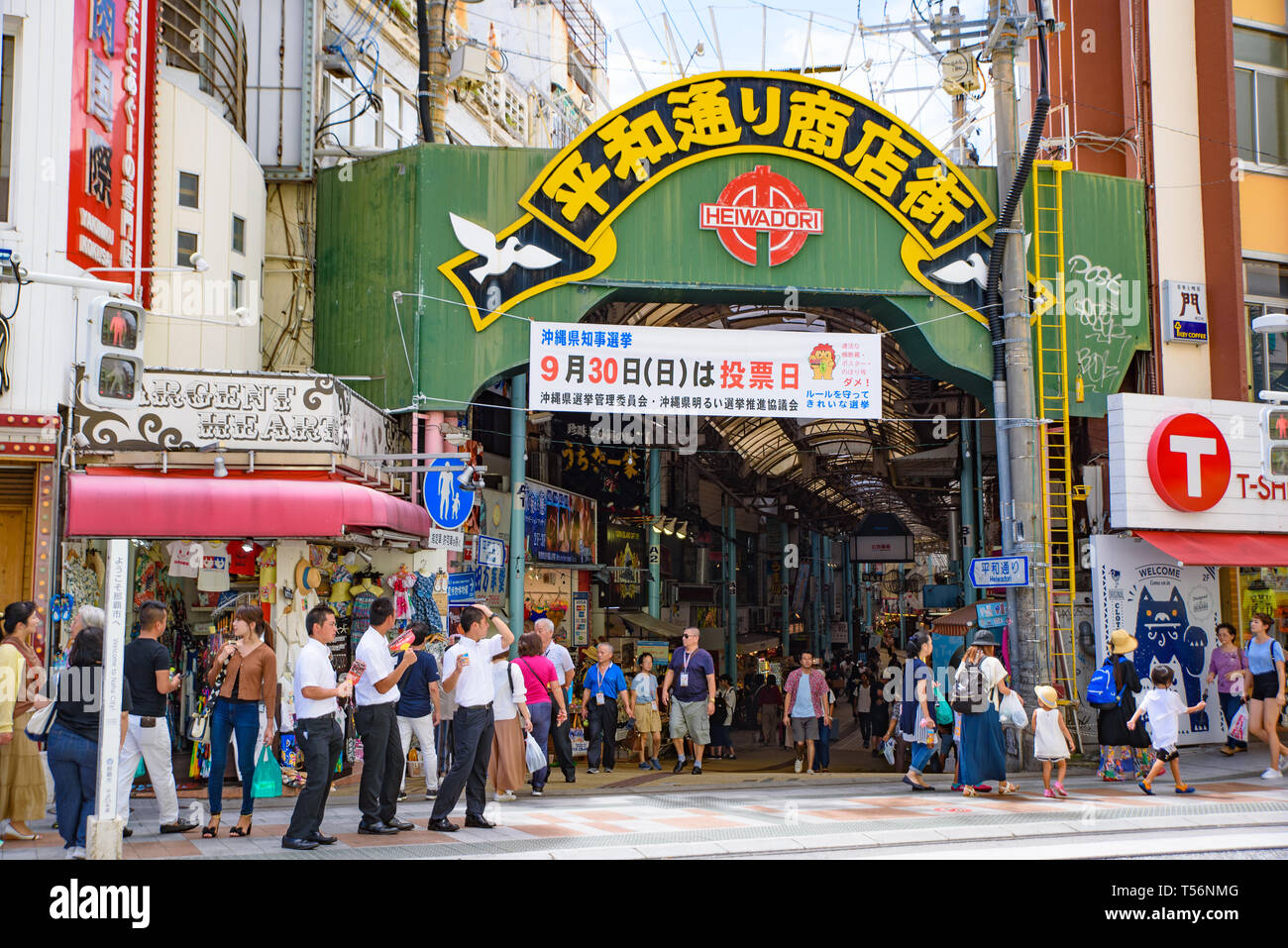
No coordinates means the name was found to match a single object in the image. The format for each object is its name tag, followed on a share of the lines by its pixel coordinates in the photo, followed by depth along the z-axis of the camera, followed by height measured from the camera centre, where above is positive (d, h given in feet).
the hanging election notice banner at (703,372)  57.52 +9.35
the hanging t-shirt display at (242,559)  49.67 +0.63
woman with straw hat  46.68 -6.48
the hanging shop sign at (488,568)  60.13 +0.23
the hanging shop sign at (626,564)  91.81 +0.59
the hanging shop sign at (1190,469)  59.67 +4.83
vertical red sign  44.68 +16.75
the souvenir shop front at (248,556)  44.78 +0.75
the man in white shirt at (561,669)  48.75 -4.13
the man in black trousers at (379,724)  33.24 -4.14
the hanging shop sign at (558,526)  74.43 +2.95
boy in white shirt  45.37 -5.65
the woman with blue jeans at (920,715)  45.88 -5.48
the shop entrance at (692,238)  58.34 +16.16
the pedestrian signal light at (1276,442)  46.96 +4.76
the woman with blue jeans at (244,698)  33.04 -3.35
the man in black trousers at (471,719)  34.81 -4.17
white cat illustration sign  60.39 -2.23
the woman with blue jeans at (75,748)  31.12 -4.37
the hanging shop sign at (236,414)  48.01 +6.32
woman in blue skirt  43.83 -6.03
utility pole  57.26 +6.73
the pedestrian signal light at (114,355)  30.40 +5.50
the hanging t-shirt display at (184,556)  48.08 +0.73
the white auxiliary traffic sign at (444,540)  56.59 +1.52
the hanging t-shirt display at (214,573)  48.96 +0.08
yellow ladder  60.39 +8.55
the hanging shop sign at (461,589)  58.59 -0.79
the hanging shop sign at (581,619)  79.97 -3.13
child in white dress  43.45 -5.87
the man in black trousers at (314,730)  31.14 -3.99
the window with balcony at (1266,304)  64.39 +13.73
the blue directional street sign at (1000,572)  56.24 -0.14
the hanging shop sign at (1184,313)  62.90 +12.99
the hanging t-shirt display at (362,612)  53.26 -1.68
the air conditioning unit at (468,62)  63.21 +26.16
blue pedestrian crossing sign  55.62 +3.50
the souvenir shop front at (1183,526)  59.67 +2.02
